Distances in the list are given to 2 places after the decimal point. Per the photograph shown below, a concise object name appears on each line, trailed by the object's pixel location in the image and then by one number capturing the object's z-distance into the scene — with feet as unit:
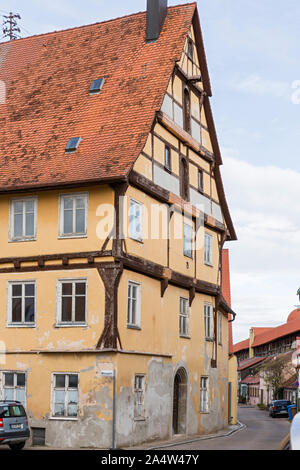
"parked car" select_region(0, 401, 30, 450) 73.51
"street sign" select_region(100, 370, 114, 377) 79.25
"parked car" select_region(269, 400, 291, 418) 190.49
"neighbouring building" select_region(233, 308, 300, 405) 260.89
